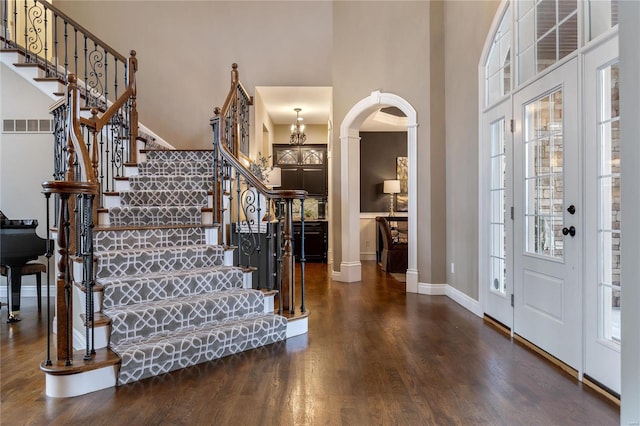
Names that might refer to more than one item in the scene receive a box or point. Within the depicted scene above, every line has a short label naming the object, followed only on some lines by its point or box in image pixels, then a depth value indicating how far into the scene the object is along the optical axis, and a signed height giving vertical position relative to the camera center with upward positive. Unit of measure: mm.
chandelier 8727 +1570
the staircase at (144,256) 2584 -379
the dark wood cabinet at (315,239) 9242 -650
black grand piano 4145 -385
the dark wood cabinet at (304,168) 9953 +1032
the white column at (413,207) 5652 +41
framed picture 9562 +628
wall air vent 5387 +1134
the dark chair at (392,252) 7363 -756
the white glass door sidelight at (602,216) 2449 -43
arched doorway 6220 +442
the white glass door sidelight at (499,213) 3715 -34
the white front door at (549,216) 2777 -52
